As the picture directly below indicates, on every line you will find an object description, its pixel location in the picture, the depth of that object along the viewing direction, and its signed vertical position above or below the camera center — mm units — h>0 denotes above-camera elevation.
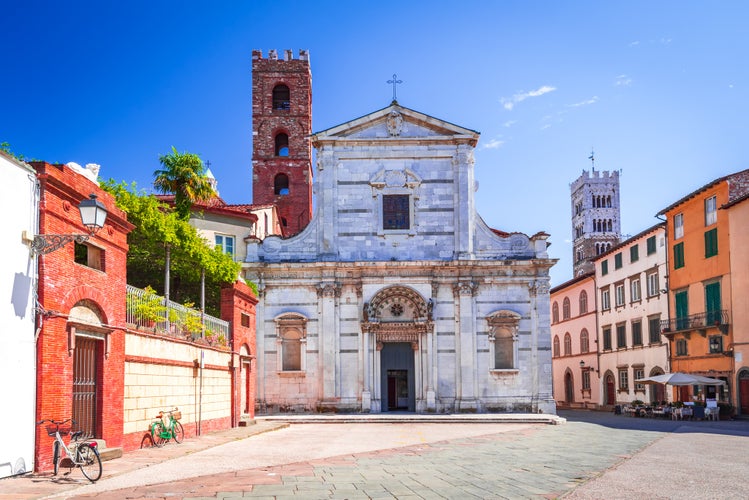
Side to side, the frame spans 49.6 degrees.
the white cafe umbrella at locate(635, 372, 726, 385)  39000 -2118
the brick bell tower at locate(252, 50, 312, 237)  59156 +15014
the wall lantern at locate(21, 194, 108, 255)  14016 +1926
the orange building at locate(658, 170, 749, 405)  40688 +2621
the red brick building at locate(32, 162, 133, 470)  14703 +503
